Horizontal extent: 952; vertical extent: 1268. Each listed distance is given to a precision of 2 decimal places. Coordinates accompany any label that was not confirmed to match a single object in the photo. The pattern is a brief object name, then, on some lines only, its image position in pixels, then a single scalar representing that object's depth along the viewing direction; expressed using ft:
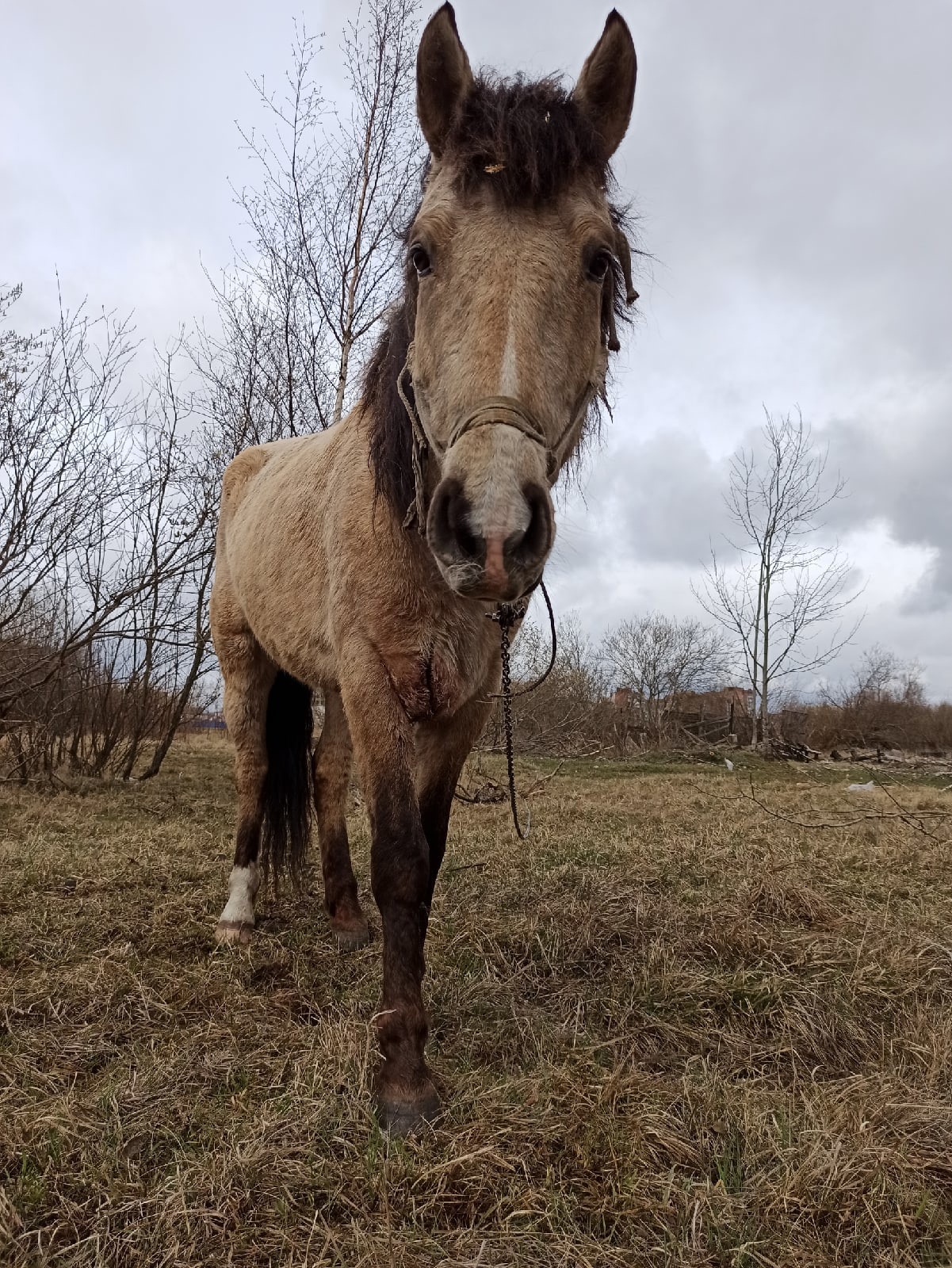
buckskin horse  5.53
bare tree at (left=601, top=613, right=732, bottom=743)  86.74
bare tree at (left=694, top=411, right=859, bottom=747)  70.52
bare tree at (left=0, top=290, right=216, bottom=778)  23.48
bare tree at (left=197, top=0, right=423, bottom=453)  30.55
